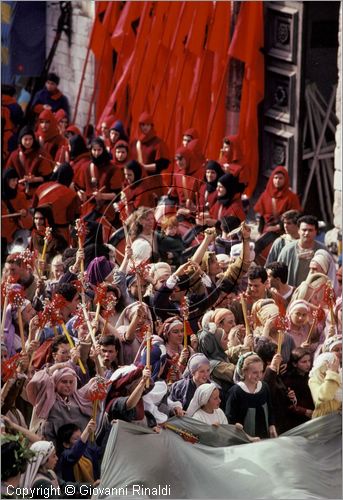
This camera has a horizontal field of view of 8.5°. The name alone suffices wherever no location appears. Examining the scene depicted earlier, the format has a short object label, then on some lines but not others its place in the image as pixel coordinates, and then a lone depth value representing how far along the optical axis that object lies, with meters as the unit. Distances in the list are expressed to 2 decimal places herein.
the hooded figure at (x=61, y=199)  20.86
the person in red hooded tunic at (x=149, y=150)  23.11
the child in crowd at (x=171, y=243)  19.73
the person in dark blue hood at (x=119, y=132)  23.78
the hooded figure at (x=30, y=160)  23.47
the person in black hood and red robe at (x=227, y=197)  21.23
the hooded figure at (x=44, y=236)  20.22
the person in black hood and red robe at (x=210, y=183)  21.51
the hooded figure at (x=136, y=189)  21.25
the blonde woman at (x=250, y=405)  17.00
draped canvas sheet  16.36
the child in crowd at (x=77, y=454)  16.16
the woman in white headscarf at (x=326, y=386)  17.14
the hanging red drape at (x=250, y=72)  24.00
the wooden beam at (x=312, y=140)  24.16
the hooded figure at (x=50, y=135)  24.16
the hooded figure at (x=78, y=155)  22.89
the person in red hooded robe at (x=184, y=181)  21.38
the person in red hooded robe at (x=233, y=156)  22.75
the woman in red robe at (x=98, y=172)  22.36
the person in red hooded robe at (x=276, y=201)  21.56
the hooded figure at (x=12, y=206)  22.34
